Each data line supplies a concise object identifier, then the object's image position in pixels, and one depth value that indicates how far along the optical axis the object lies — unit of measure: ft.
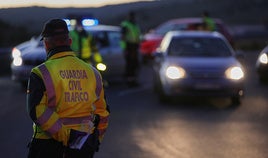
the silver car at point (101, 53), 57.06
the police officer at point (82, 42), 47.32
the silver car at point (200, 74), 46.52
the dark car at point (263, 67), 61.52
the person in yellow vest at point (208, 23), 81.82
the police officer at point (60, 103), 15.24
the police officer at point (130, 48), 59.98
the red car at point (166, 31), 84.28
